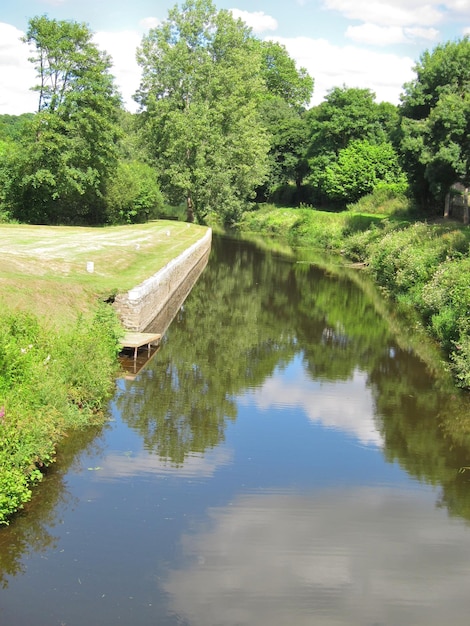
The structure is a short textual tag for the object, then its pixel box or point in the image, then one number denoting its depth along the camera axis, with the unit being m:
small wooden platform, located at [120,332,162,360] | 17.42
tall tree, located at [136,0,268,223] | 53.34
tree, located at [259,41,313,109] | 95.25
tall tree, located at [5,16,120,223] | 37.41
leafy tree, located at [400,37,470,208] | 36.31
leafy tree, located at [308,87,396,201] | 64.50
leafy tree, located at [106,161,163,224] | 44.19
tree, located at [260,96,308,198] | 72.06
